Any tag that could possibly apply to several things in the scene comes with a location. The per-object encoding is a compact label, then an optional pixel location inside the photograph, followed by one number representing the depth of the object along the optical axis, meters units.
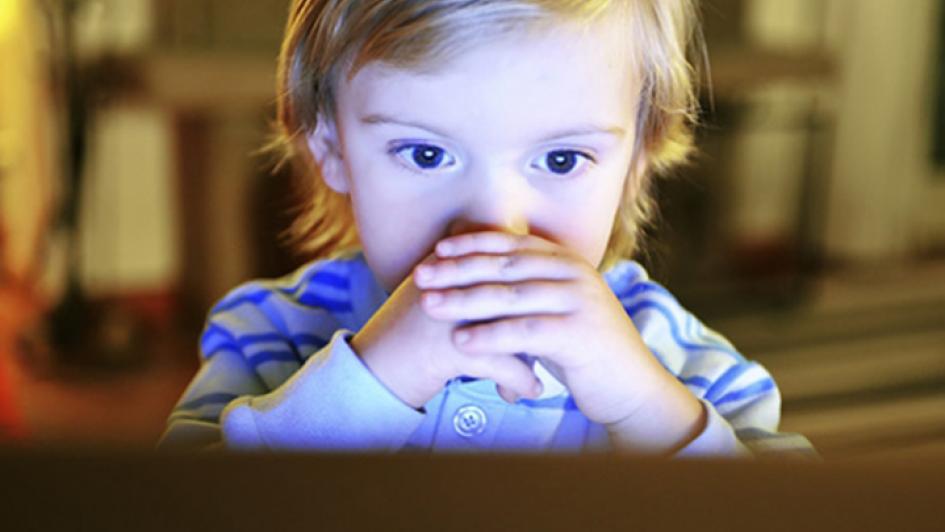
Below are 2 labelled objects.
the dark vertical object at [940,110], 3.50
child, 0.48
